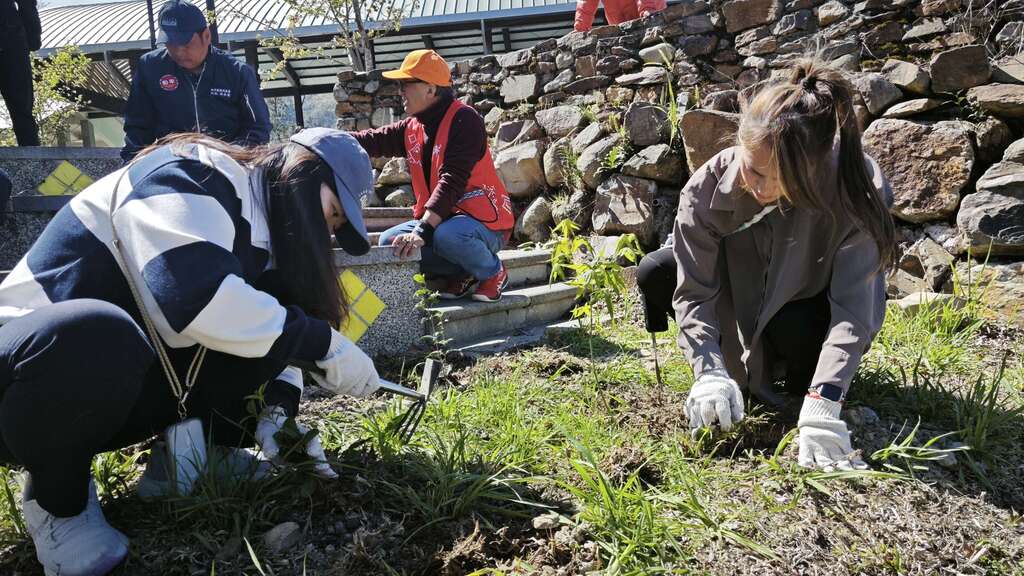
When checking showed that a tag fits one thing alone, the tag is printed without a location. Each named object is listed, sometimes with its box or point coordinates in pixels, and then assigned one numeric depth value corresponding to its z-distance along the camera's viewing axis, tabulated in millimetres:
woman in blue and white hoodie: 1425
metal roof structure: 9938
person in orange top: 3553
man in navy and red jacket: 3721
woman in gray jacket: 1927
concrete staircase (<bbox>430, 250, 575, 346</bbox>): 3543
